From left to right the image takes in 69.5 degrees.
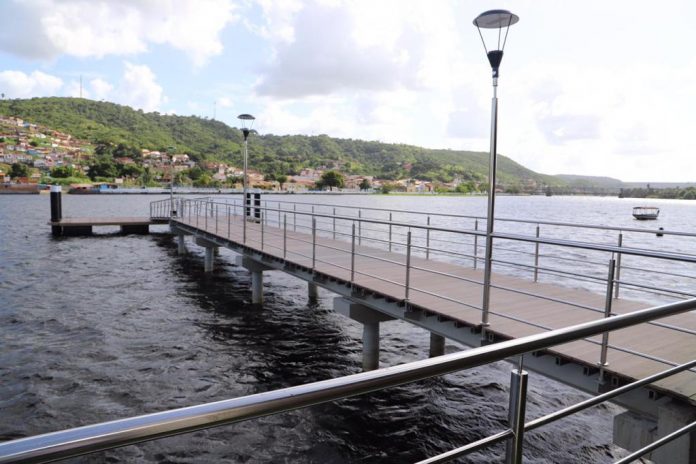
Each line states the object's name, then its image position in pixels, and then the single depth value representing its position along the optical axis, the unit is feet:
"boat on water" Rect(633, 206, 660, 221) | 198.39
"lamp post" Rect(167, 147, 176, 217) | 72.18
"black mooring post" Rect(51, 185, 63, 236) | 84.14
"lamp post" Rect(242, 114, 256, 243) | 52.13
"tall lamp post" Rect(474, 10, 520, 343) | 15.98
